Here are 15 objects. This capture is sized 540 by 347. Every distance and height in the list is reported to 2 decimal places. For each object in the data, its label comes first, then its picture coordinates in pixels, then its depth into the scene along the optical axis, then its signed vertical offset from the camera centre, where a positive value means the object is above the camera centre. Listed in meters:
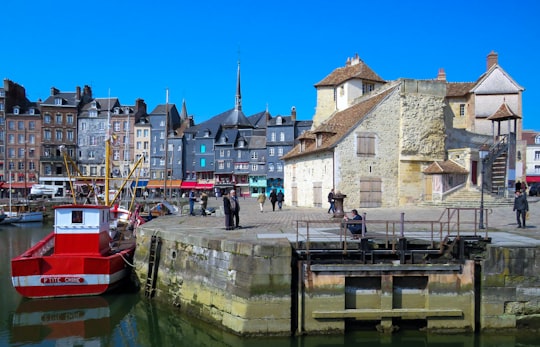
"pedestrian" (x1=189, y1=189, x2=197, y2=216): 22.91 -1.49
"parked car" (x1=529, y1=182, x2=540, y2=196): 39.01 -0.90
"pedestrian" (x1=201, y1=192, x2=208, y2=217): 22.21 -1.38
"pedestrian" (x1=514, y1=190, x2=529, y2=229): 15.47 -0.85
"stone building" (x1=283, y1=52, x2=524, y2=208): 26.08 +1.59
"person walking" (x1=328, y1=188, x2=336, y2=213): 23.26 -1.23
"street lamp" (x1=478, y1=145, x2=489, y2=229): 14.41 +0.98
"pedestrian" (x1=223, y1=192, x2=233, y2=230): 14.50 -1.18
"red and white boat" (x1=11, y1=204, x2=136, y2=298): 14.30 -2.83
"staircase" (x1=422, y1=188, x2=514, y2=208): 25.95 -1.19
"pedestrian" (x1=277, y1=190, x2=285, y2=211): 27.31 -1.28
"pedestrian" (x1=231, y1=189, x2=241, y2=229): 14.84 -0.88
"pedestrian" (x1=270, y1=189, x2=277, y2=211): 25.88 -1.11
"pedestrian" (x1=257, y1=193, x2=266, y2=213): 24.92 -1.16
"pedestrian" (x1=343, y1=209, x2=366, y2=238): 12.44 -1.41
